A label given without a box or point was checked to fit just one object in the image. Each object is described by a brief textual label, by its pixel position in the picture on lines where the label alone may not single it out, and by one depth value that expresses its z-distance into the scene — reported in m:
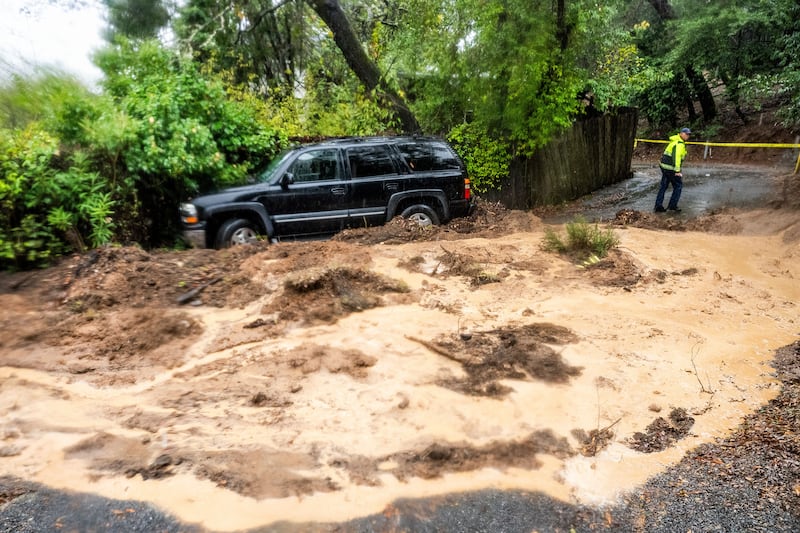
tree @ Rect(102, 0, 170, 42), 13.02
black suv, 7.92
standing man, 10.95
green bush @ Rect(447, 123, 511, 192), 11.75
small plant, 7.92
